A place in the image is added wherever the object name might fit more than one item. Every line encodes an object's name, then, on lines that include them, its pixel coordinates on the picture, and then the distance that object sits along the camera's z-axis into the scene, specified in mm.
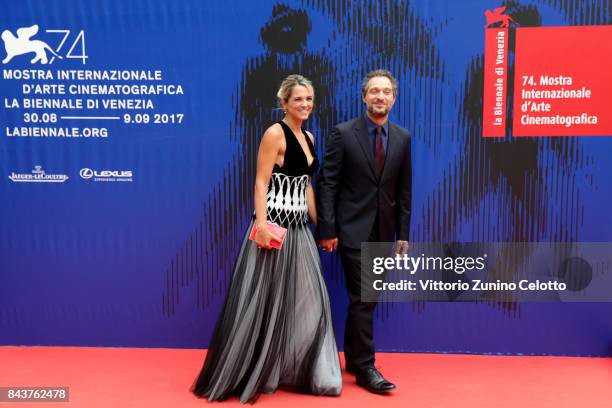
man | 3205
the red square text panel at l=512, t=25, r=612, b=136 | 3570
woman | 3145
